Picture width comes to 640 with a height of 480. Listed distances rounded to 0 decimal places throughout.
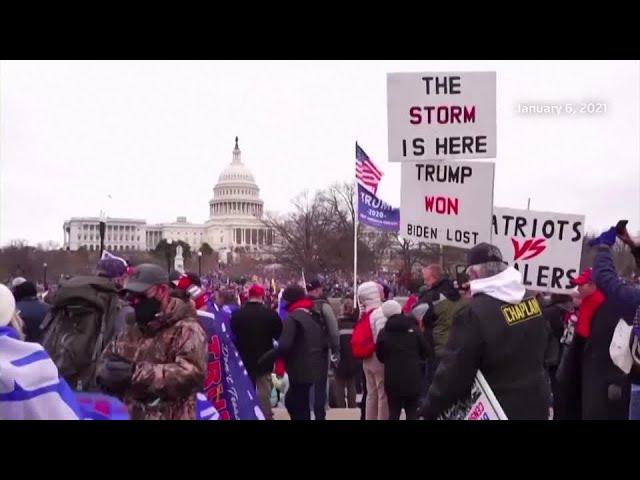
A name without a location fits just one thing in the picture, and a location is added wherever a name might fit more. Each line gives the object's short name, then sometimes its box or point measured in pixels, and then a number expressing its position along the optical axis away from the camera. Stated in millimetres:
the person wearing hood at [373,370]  7629
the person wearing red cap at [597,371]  4871
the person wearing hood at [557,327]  7043
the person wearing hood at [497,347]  3781
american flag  14953
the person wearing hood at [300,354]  7492
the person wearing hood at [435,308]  7535
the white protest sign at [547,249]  6051
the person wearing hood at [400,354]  7160
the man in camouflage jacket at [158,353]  3869
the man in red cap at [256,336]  8078
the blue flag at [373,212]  14141
